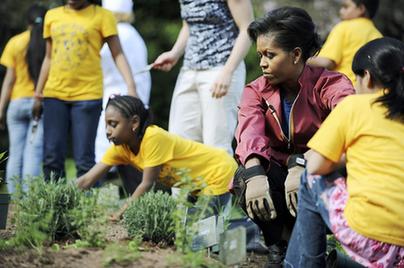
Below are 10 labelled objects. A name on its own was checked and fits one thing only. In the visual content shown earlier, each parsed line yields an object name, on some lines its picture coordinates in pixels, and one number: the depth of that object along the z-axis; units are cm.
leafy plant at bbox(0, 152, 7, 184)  800
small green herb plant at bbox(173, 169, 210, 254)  718
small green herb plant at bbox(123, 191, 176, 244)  823
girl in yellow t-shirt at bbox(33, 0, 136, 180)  1180
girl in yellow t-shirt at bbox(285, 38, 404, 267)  689
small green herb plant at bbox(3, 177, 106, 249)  738
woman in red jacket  811
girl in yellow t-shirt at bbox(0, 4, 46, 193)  1421
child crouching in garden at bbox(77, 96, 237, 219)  1076
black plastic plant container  845
